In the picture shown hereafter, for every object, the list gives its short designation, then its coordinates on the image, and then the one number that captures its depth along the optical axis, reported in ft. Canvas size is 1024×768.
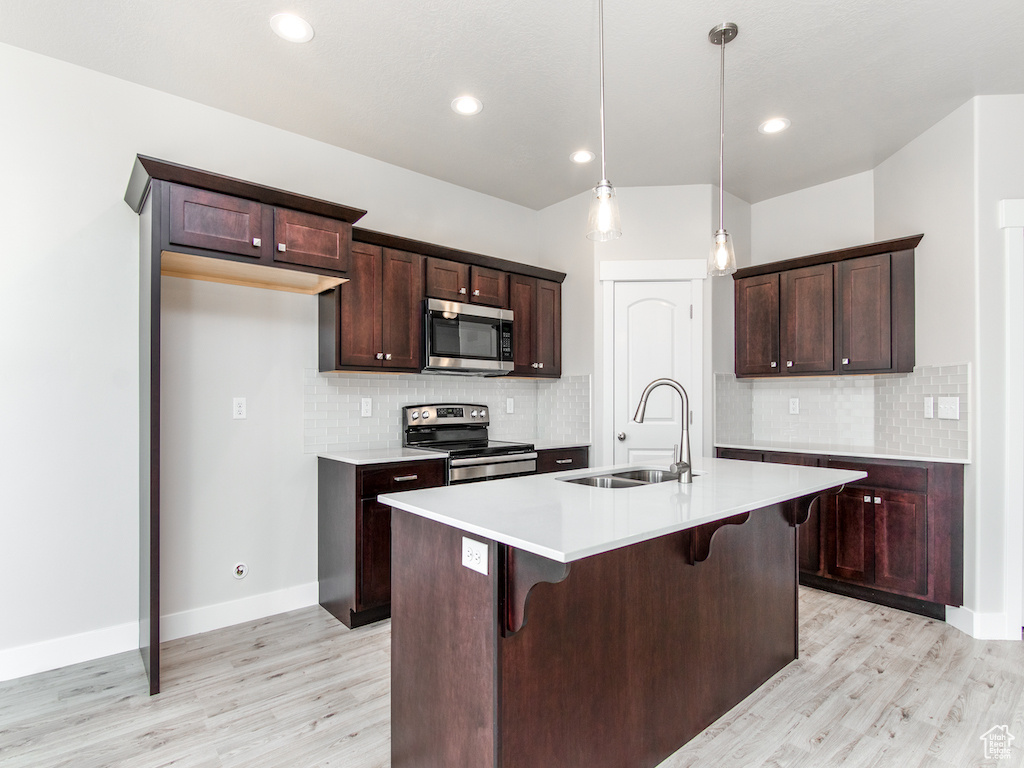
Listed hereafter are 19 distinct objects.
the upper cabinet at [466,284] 12.18
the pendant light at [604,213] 6.48
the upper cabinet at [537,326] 13.85
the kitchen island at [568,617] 4.85
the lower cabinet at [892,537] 10.03
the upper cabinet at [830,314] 11.39
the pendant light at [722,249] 8.00
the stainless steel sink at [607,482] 7.79
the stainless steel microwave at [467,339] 11.87
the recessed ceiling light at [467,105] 9.84
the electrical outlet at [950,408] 10.10
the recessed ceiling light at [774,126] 10.58
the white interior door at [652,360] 13.56
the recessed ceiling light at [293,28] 7.64
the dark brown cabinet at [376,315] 10.70
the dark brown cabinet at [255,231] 8.05
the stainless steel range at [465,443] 11.25
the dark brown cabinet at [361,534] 9.80
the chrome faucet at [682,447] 7.11
